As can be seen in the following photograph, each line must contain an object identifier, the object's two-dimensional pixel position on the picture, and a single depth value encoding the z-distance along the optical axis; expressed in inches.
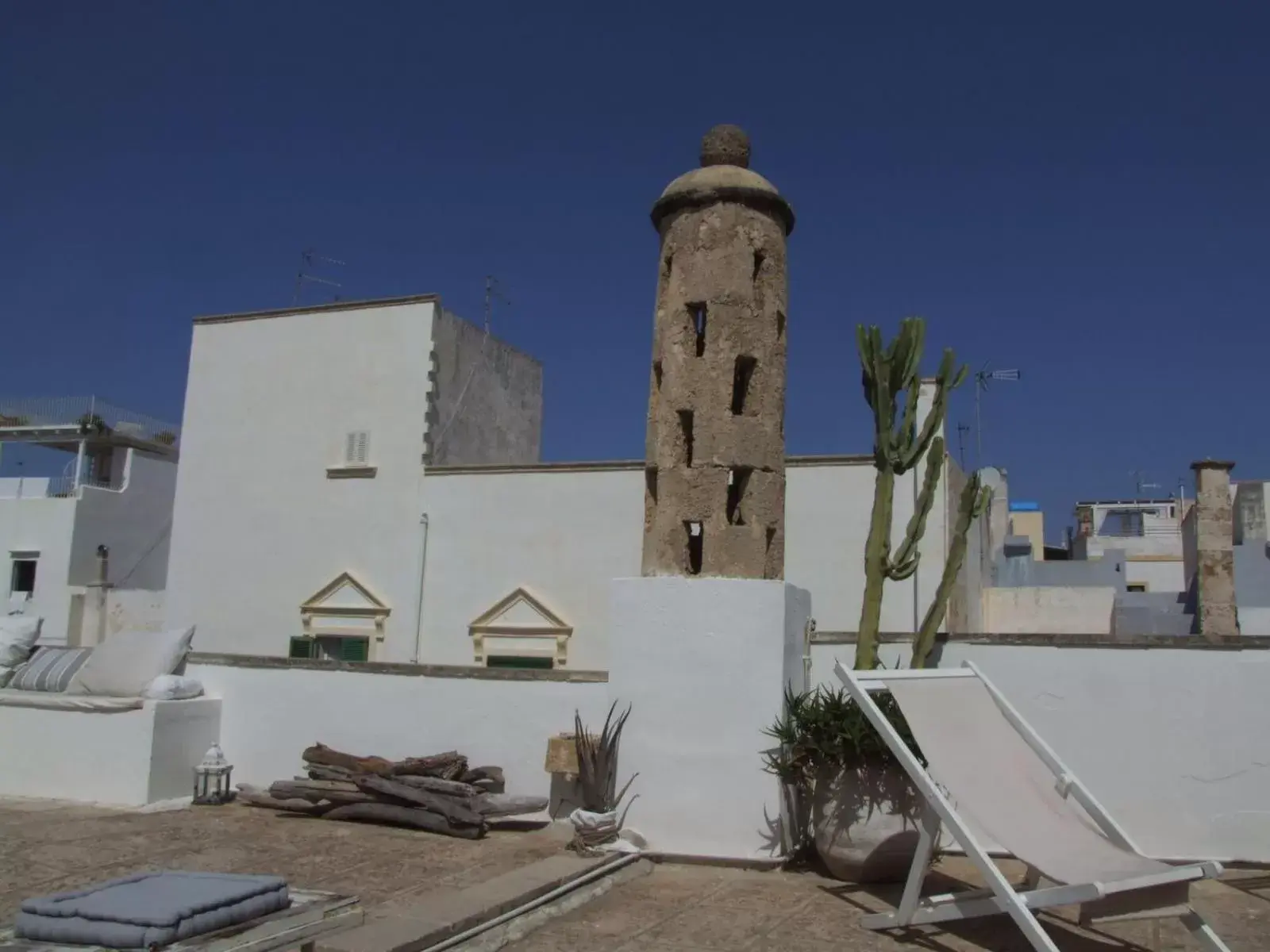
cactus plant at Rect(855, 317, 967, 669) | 329.1
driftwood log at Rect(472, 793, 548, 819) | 331.0
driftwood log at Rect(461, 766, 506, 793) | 347.9
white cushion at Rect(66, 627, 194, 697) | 397.7
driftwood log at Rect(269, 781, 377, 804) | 347.9
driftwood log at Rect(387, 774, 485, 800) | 337.1
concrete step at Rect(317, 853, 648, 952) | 199.2
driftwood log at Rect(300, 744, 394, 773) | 353.1
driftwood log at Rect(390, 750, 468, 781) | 347.6
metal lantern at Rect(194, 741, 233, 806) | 374.3
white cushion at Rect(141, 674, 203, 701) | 385.1
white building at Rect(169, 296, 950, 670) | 585.3
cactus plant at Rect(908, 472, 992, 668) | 330.0
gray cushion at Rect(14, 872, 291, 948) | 156.5
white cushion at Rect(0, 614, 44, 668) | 425.7
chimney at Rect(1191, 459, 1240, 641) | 789.2
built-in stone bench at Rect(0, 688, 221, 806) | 372.8
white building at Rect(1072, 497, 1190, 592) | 1411.2
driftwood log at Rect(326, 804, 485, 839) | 327.6
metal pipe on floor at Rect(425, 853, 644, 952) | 214.2
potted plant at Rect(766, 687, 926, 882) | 273.9
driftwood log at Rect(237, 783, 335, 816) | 354.3
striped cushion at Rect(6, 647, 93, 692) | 409.4
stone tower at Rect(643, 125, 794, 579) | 322.7
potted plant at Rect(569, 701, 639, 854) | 301.7
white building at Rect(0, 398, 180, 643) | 868.6
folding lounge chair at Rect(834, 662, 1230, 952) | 196.5
